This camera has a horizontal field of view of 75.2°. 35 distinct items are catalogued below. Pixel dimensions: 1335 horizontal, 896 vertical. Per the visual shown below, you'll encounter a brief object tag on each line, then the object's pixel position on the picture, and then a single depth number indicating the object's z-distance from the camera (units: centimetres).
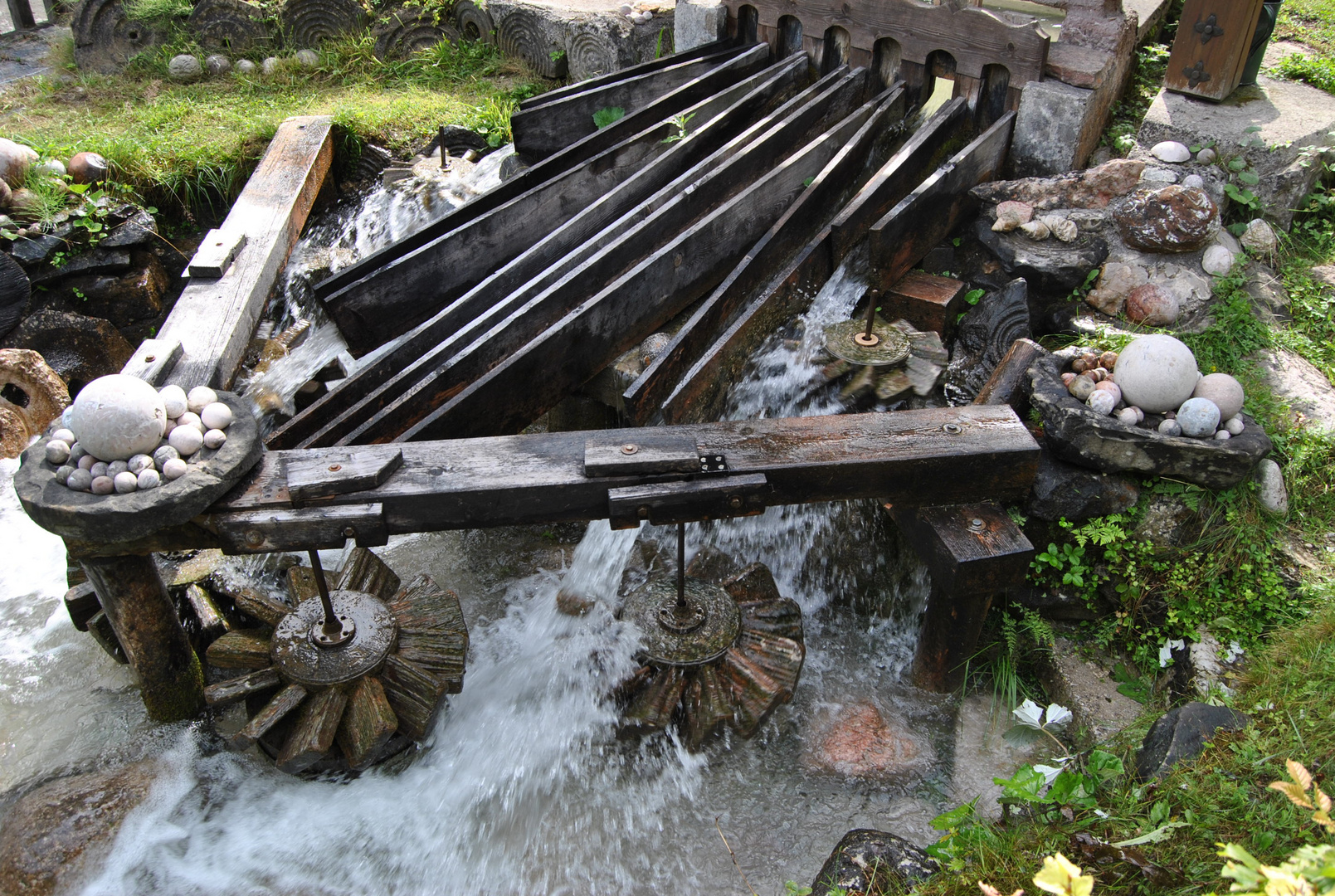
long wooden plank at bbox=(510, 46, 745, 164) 652
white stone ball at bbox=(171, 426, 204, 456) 317
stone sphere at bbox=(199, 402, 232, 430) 328
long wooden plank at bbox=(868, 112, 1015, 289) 473
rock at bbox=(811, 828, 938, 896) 298
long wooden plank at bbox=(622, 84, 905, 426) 410
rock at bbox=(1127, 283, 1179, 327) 463
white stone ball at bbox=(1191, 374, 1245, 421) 372
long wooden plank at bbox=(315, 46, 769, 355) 486
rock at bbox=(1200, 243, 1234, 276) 475
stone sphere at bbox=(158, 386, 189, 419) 328
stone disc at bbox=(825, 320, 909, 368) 444
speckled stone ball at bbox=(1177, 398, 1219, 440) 369
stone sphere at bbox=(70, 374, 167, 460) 302
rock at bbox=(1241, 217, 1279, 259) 495
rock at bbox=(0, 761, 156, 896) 346
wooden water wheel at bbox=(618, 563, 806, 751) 391
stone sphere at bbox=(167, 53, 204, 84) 905
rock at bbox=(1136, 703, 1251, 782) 291
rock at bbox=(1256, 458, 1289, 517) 387
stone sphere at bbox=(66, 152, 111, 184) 677
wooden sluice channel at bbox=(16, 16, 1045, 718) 327
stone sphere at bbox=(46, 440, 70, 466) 311
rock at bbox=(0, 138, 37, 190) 661
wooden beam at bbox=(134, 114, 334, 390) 486
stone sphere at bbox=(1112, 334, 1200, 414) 370
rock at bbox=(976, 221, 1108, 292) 484
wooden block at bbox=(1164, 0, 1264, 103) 504
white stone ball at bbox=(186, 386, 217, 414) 336
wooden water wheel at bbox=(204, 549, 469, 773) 371
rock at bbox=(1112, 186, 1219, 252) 474
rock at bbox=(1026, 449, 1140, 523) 390
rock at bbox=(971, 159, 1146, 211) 508
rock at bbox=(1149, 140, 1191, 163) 509
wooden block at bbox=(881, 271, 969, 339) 488
